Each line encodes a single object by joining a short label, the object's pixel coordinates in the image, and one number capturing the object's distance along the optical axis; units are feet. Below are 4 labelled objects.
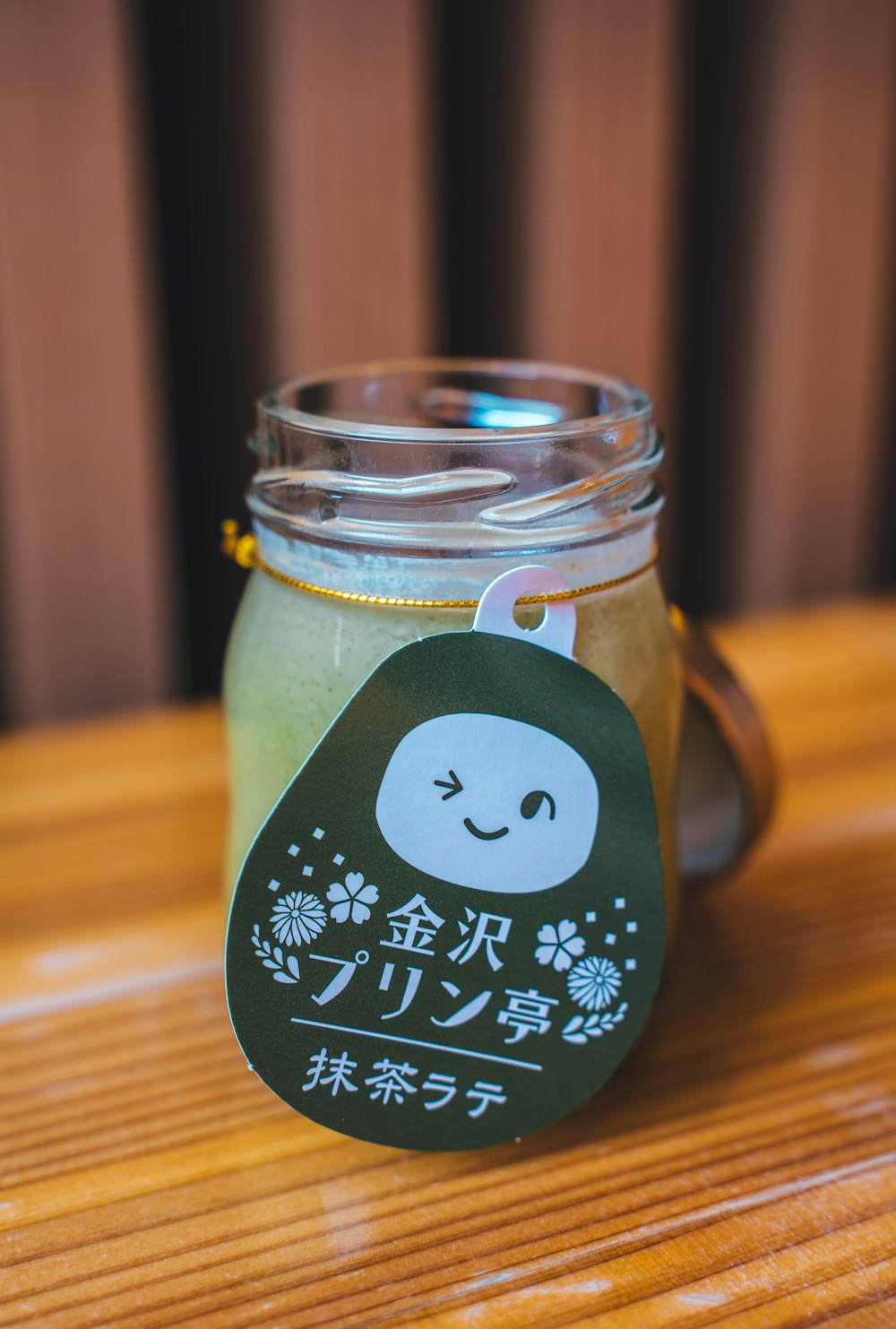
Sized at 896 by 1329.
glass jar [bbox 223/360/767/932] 0.72
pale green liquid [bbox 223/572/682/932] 0.74
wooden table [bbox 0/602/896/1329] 0.69
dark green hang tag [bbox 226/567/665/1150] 0.72
